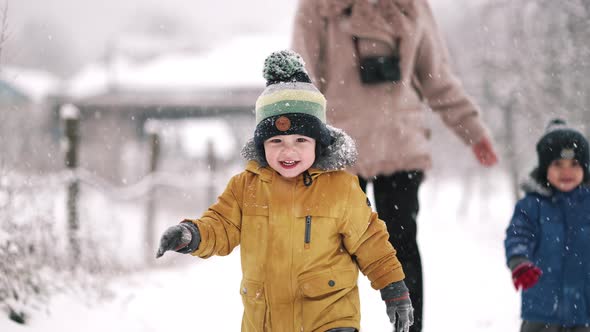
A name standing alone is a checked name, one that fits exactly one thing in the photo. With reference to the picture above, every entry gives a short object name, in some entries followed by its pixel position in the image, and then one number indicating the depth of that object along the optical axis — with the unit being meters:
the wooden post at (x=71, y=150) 12.39
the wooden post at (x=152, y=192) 17.09
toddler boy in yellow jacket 3.94
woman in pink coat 5.71
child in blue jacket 5.50
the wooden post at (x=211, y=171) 20.19
